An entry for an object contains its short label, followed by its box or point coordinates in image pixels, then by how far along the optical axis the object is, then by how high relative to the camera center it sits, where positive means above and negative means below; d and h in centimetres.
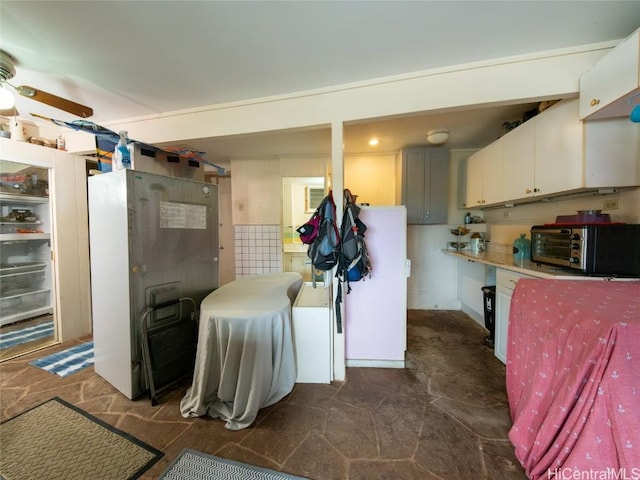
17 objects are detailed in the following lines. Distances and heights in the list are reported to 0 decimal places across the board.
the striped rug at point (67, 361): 218 -123
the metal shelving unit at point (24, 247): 268 -19
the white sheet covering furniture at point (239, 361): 159 -89
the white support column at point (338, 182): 195 +40
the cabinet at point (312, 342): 196 -91
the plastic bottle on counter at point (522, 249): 246 -20
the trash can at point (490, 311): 257 -89
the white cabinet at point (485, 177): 260 +64
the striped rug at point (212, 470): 125 -127
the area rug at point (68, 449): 128 -127
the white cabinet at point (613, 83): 125 +83
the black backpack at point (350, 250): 189 -16
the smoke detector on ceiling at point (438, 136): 274 +110
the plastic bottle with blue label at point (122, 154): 184 +60
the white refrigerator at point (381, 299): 222 -64
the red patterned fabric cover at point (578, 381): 89 -65
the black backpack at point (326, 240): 186 -7
